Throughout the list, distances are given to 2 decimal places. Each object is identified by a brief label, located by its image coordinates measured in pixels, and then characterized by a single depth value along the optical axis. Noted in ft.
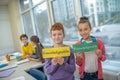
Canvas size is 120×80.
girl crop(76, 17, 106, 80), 4.83
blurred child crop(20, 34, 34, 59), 11.11
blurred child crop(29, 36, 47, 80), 6.56
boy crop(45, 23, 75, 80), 4.77
